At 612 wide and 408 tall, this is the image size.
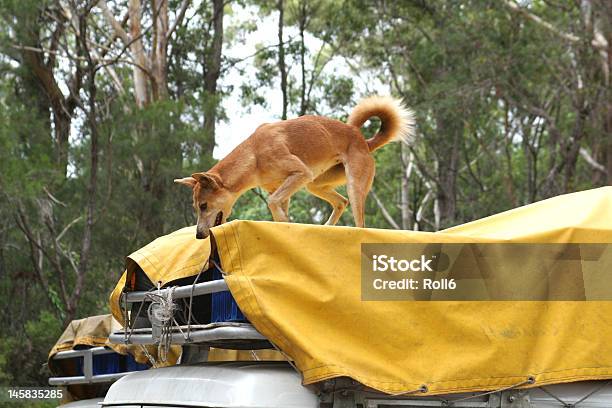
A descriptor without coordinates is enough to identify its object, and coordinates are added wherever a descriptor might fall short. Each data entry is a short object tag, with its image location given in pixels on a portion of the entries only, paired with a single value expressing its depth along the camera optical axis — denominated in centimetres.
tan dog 1184
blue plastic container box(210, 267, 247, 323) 801
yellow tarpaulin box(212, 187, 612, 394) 764
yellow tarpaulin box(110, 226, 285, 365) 916
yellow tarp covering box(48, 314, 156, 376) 1368
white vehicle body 762
